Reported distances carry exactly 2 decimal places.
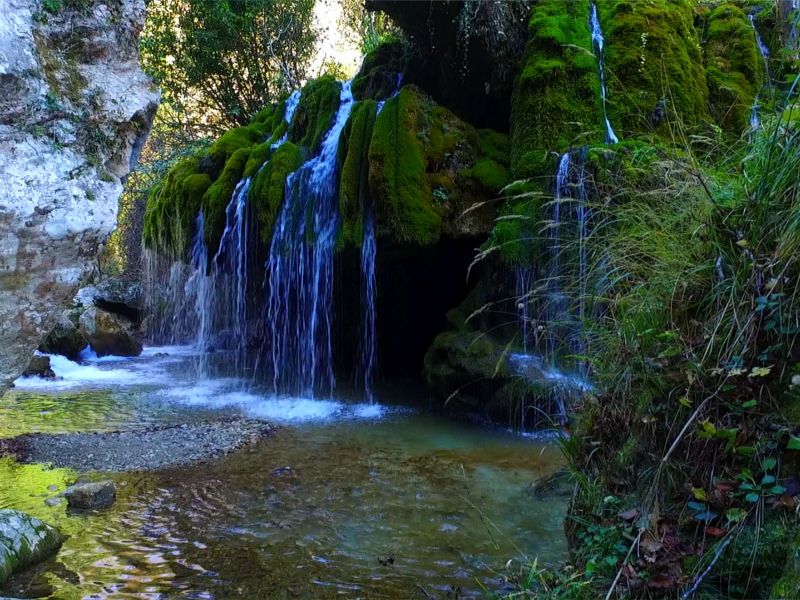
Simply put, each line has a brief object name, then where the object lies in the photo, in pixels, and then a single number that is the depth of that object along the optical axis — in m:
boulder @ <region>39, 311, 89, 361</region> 13.27
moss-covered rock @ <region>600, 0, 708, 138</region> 7.85
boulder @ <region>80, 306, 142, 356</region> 13.95
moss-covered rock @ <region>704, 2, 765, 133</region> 8.13
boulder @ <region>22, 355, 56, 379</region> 10.75
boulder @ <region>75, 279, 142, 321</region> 16.64
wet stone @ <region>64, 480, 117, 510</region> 4.47
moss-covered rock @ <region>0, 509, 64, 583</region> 3.42
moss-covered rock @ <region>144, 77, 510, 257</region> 8.09
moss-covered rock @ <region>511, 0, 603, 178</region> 7.79
